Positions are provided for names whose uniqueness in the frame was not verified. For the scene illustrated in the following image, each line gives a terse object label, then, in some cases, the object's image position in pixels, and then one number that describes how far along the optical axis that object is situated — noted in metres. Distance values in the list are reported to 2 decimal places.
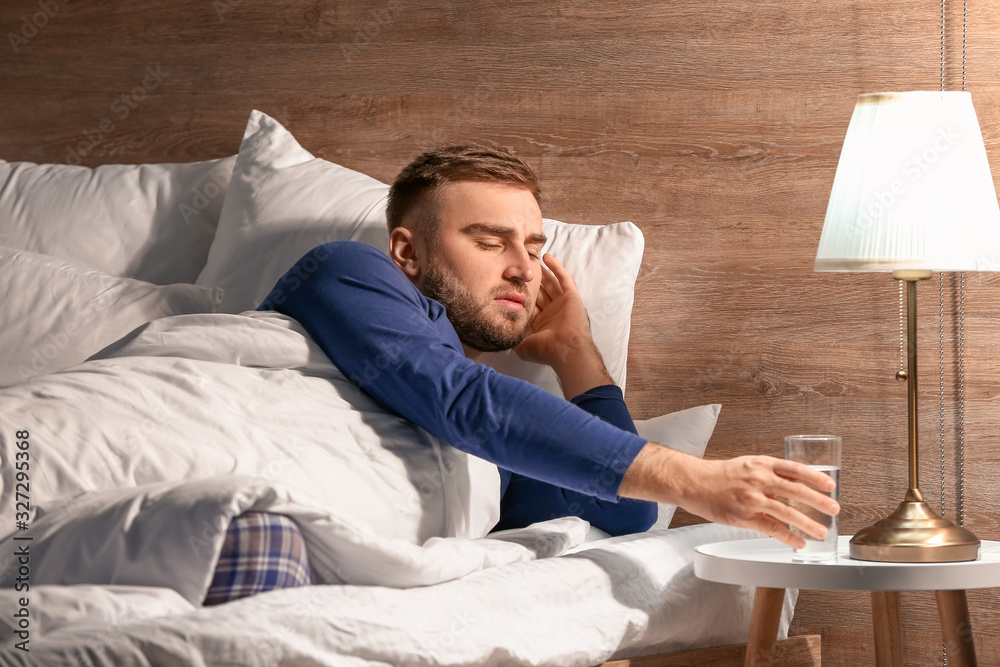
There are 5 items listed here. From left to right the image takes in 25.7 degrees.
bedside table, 2.28
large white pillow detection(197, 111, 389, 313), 2.83
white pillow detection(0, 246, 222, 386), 2.76
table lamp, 2.37
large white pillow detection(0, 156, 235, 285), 2.98
